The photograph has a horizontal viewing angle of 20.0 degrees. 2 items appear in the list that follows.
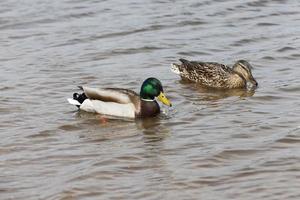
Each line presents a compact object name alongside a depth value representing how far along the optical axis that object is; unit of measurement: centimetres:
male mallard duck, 1206
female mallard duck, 1380
